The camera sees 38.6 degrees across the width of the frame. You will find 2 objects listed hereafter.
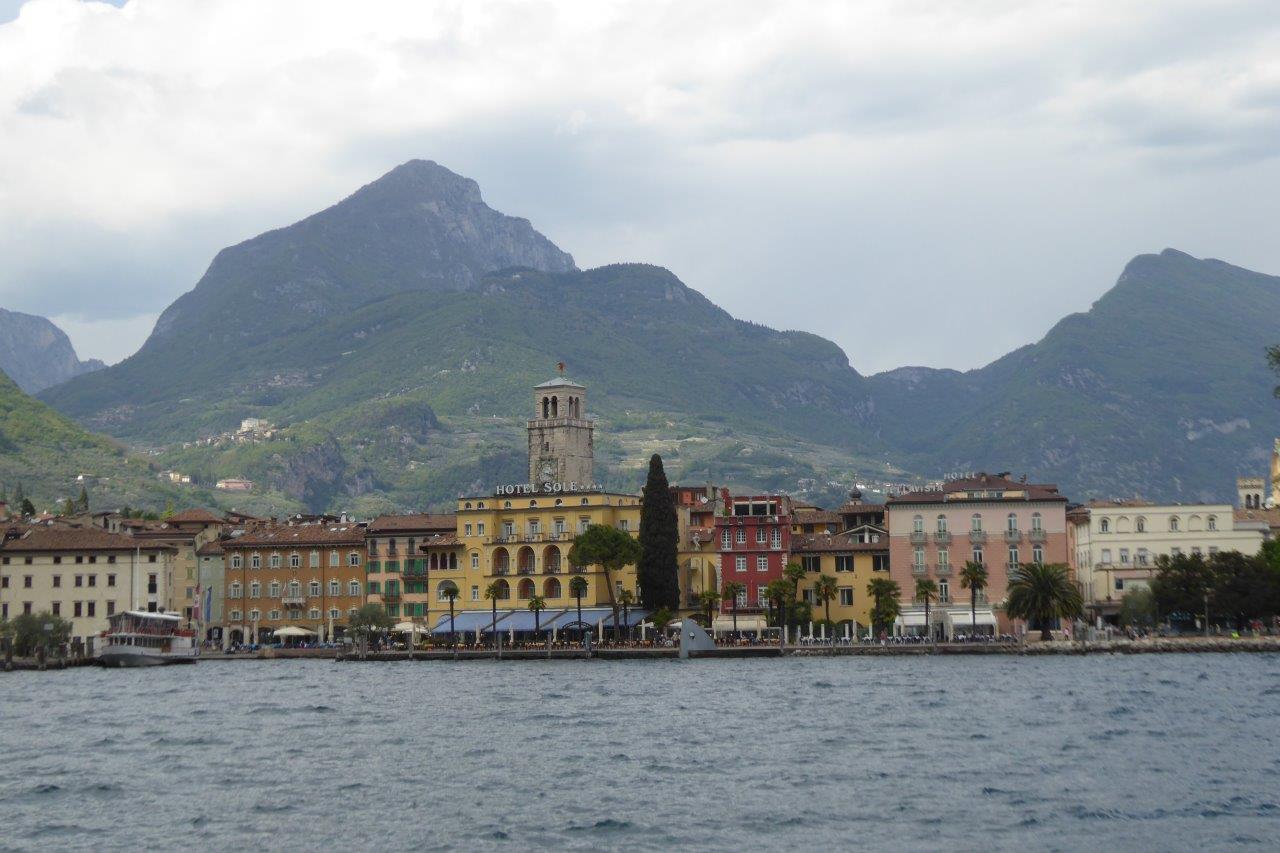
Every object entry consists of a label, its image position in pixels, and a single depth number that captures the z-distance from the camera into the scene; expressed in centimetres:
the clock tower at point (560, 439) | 16800
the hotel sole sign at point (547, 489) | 14612
